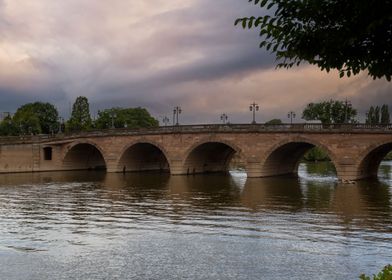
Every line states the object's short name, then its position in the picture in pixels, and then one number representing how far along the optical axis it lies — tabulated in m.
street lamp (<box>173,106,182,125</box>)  61.28
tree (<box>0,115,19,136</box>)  96.26
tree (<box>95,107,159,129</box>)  101.62
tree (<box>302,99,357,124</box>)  95.81
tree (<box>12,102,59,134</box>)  95.31
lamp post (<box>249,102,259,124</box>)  54.44
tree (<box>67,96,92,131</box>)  101.50
